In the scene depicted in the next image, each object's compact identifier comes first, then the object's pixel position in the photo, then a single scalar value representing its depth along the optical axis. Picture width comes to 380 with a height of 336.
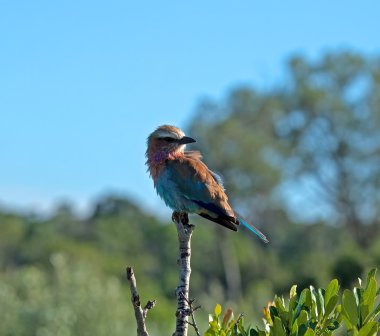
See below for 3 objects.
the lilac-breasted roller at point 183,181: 10.37
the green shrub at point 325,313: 6.40
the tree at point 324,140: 94.37
